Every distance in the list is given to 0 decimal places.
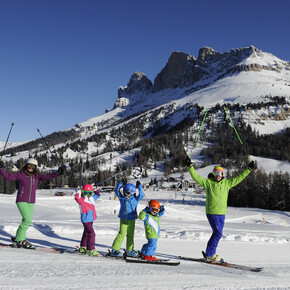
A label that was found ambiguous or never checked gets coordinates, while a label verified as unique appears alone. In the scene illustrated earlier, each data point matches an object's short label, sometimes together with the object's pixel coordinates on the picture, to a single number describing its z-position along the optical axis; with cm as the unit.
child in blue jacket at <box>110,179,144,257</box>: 629
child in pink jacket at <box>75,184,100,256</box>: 626
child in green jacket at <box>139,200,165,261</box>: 598
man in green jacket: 630
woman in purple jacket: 636
